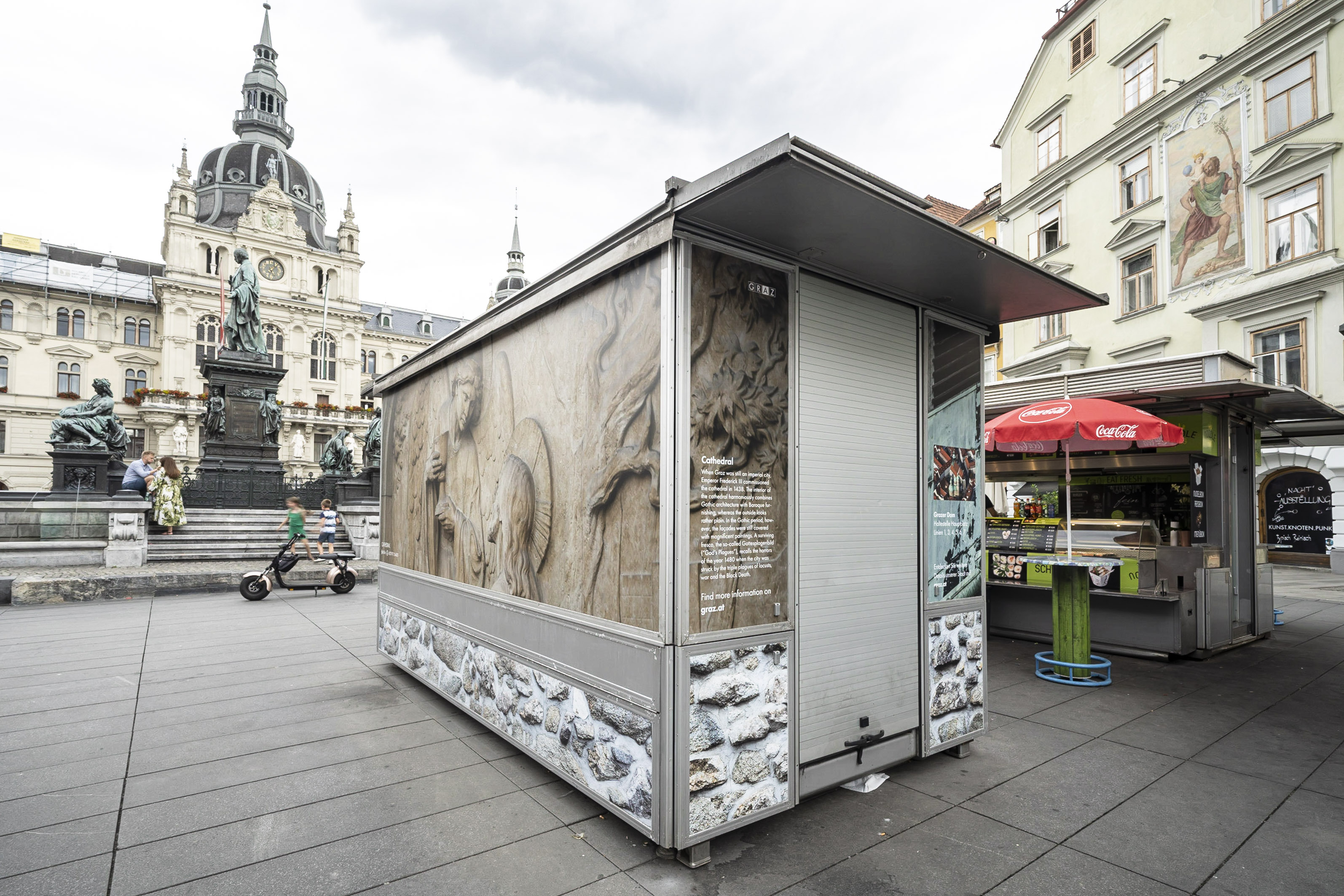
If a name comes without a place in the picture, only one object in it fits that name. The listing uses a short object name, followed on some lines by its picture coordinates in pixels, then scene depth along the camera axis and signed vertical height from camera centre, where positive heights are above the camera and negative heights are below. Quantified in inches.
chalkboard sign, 727.7 -35.0
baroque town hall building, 1920.5 +479.1
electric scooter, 449.4 -69.8
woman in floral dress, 610.9 -21.5
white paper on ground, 160.2 -70.6
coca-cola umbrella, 264.7 +19.8
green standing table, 256.8 -55.8
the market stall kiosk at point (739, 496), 129.9 -4.3
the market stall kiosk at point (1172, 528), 309.7 -24.5
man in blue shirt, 587.5 -2.4
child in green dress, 514.3 -33.1
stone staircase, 594.2 -56.9
